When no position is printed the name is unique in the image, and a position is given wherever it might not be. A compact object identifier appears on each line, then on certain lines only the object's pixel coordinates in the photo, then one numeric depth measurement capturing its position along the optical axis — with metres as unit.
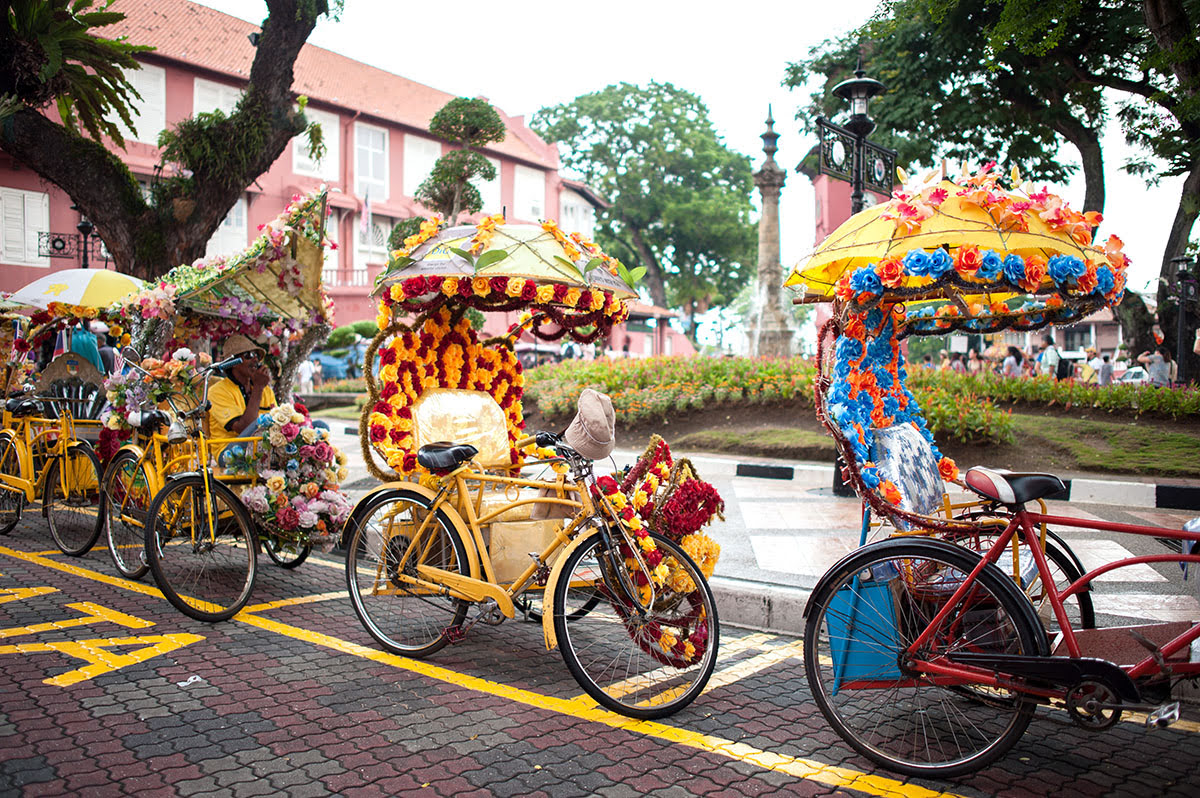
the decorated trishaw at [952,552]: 2.95
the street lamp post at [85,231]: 17.77
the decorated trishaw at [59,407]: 6.58
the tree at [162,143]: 11.01
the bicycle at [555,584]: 3.71
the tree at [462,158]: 17.81
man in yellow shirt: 5.81
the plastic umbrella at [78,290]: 7.61
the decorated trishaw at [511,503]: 3.75
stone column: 20.92
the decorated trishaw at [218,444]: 5.04
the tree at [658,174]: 43.00
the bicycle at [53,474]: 6.52
